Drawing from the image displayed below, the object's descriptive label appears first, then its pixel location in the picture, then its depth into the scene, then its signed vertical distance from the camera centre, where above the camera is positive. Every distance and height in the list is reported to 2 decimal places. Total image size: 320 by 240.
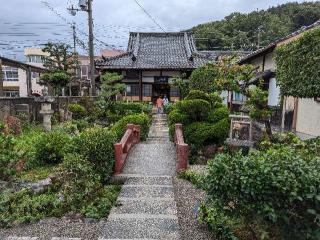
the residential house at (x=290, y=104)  10.32 -0.44
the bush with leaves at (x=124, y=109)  14.97 -1.07
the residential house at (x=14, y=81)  32.93 +1.27
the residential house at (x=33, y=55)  40.20 +5.95
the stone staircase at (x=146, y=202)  4.25 -2.37
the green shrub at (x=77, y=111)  14.12 -1.16
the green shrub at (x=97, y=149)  6.09 -1.47
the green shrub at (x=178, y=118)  9.35 -0.98
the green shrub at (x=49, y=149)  7.54 -1.83
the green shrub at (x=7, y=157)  5.47 -1.53
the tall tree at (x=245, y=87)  8.38 +0.28
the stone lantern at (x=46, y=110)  11.35 -0.93
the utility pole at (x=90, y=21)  16.30 +4.77
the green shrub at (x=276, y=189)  2.93 -1.19
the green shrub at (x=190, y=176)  6.34 -2.23
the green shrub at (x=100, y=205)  4.78 -2.37
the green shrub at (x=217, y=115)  8.97 -0.80
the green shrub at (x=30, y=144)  7.13 -1.84
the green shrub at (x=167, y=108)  16.34 -1.07
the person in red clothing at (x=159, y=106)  18.51 -1.04
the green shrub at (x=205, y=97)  9.30 -0.14
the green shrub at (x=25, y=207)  4.64 -2.39
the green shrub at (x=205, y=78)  15.24 +0.98
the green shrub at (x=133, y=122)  10.26 -1.40
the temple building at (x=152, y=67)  19.81 +2.12
